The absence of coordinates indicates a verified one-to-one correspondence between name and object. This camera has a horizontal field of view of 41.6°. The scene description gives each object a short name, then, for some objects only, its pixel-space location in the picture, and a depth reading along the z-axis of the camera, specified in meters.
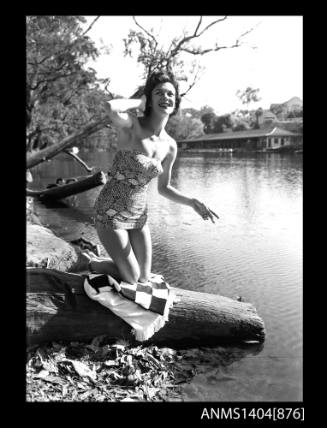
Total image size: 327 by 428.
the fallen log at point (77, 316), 3.46
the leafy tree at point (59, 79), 12.18
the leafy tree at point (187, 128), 62.65
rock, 6.29
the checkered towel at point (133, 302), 3.48
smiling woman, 3.33
